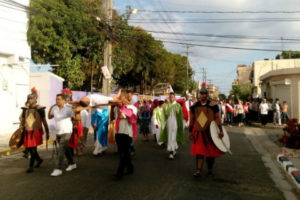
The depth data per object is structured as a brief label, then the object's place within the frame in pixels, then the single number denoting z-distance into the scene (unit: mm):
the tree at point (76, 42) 18658
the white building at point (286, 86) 19172
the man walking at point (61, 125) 6230
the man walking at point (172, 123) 8199
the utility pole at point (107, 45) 14998
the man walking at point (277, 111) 18012
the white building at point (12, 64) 14258
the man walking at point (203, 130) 6012
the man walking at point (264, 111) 18359
